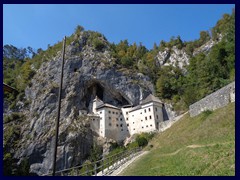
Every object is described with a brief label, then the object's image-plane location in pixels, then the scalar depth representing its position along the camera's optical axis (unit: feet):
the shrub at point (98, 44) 236.63
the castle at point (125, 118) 178.81
